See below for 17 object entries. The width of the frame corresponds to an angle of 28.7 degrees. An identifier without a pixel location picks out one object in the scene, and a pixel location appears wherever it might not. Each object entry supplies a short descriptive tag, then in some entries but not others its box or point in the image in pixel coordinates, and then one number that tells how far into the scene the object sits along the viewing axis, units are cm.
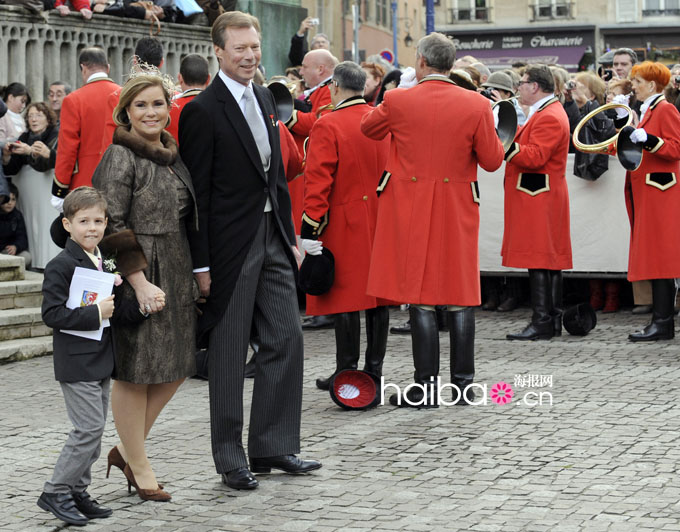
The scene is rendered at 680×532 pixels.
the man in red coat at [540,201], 1045
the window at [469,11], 5641
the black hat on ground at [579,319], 1070
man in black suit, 611
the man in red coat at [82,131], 980
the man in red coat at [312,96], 1053
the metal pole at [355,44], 3195
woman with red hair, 1042
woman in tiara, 578
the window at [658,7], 5294
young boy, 553
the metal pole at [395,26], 4832
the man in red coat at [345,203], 820
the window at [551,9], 5450
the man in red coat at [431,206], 783
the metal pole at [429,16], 3341
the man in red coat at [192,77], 893
